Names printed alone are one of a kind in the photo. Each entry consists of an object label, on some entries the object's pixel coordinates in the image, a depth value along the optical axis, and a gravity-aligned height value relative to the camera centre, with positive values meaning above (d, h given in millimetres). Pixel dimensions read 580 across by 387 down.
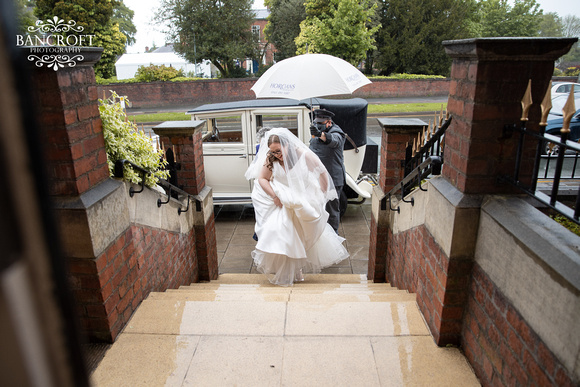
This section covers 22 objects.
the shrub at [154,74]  23094 -6
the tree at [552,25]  61572 +6341
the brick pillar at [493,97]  2141 -161
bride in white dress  4750 -1631
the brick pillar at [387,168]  4234 -1034
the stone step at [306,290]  3711 -2088
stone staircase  2377 -1710
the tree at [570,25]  66762 +6600
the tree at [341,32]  22234 +2058
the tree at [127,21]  53872 +7106
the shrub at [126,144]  2846 -512
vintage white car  7375 -1118
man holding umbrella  6004 -1141
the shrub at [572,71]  30566 -402
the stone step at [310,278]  5070 -2532
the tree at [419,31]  25781 +2325
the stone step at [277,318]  2785 -1707
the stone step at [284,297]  3229 -1823
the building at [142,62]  27484 +806
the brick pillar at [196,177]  4500 -1167
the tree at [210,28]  23891 +2578
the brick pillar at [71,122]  2204 -258
